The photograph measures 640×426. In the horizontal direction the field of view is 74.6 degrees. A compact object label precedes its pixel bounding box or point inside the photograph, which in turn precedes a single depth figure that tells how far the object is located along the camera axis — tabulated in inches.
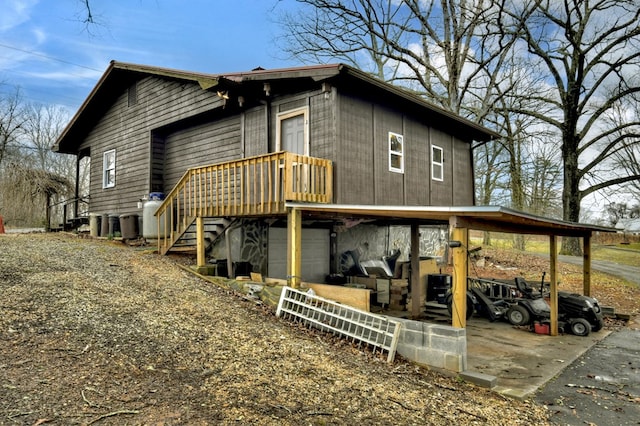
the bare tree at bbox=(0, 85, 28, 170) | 898.1
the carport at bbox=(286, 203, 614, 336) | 228.1
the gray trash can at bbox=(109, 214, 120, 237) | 538.3
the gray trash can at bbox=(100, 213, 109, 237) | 553.9
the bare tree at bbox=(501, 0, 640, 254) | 690.2
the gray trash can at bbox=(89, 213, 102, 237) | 563.8
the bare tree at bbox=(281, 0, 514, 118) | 766.5
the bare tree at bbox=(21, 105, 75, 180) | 1136.2
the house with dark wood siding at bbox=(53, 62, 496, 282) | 350.0
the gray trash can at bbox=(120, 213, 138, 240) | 505.4
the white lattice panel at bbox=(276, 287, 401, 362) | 244.2
